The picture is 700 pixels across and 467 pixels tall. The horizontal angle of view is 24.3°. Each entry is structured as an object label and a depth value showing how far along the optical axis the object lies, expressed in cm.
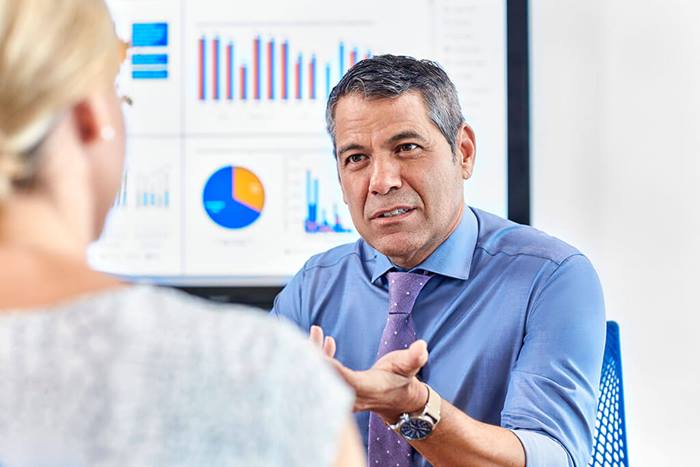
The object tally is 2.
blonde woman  91
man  162
